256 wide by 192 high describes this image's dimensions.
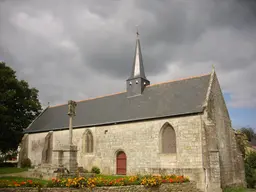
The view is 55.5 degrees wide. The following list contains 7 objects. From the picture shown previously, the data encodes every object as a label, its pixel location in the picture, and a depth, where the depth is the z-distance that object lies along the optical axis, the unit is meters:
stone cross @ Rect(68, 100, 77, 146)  18.00
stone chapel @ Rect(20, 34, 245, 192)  17.47
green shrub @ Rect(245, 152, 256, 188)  21.52
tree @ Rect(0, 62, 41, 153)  28.92
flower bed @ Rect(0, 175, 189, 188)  10.63
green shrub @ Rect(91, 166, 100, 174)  22.57
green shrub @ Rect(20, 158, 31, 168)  28.42
